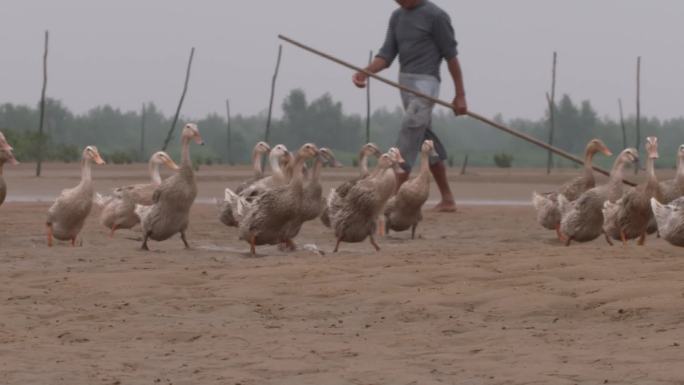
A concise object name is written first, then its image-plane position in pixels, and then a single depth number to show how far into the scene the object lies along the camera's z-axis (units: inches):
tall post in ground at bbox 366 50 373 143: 1775.7
